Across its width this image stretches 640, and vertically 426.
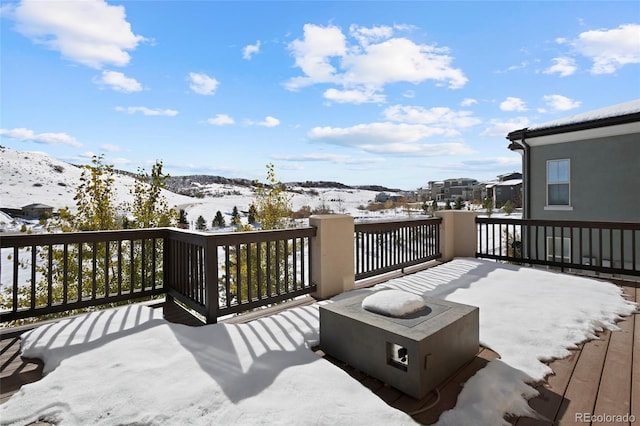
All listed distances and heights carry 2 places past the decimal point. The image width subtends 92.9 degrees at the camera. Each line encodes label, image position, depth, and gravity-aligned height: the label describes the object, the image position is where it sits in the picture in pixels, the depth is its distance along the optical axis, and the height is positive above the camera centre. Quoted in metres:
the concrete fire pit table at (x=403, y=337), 1.78 -0.82
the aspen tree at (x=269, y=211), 7.39 -0.01
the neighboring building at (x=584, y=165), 6.78 +1.09
